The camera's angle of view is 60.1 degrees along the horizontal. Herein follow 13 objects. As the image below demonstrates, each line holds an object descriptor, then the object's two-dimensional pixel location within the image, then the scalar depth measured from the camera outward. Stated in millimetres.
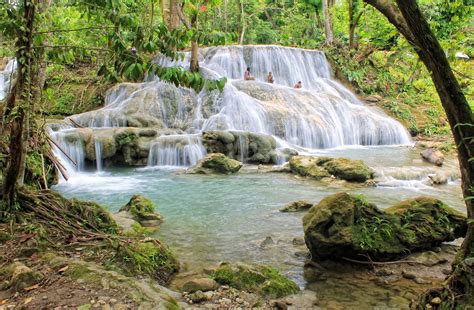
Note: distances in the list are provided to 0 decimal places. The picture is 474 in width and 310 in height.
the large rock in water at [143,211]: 7273
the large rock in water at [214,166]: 12388
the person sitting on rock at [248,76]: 20891
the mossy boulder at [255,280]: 4301
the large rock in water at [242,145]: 14148
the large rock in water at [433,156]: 13138
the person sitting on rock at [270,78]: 22047
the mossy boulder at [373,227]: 5055
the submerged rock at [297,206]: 8188
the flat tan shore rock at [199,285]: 4102
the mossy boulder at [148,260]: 4191
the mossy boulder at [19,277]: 3268
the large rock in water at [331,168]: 10969
